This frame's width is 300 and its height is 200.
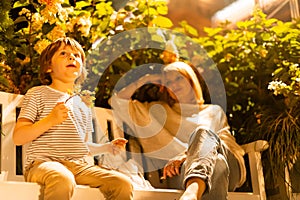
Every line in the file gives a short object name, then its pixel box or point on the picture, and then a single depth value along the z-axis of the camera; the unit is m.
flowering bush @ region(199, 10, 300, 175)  2.40
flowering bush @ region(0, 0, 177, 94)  2.12
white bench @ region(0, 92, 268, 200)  1.60
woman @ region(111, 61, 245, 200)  2.19
